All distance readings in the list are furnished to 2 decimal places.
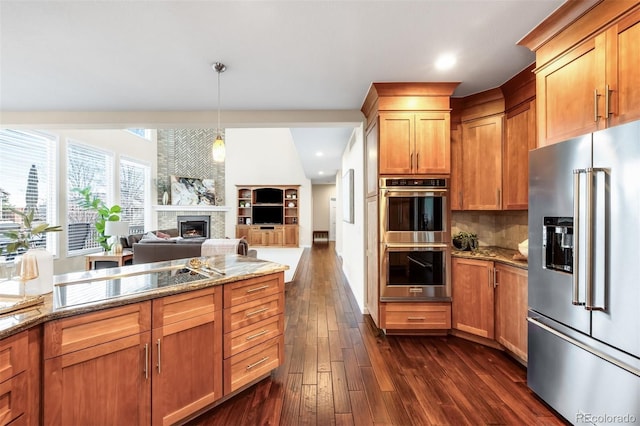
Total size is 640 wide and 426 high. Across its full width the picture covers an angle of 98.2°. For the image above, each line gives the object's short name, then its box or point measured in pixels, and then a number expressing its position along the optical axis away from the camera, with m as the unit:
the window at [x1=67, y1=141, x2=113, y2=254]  5.26
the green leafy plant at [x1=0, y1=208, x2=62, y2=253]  1.36
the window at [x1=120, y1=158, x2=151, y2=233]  6.93
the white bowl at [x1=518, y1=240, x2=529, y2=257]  2.39
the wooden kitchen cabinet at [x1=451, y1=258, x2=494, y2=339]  2.63
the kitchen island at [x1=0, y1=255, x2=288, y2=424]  1.20
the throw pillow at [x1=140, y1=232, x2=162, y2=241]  5.49
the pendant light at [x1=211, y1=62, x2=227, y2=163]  2.50
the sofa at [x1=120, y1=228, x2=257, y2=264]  4.55
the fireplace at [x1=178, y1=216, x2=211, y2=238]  9.54
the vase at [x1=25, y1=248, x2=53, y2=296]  1.36
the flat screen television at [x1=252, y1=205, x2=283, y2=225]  10.24
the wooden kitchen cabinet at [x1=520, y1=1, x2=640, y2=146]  1.50
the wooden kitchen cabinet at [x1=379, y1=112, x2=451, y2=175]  2.81
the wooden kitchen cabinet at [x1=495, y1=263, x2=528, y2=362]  2.28
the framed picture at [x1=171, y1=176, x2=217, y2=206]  9.38
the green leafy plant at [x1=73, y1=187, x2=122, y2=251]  5.34
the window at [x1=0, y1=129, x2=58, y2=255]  4.20
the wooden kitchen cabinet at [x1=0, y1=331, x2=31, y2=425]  1.06
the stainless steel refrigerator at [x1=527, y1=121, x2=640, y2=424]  1.38
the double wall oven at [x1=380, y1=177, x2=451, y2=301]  2.81
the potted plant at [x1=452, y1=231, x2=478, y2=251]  2.98
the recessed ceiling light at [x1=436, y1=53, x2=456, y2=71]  2.31
